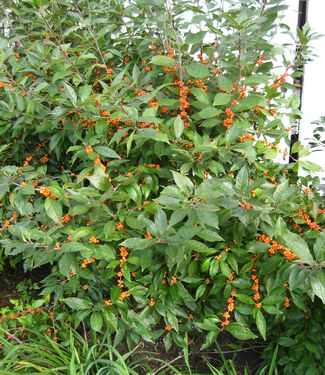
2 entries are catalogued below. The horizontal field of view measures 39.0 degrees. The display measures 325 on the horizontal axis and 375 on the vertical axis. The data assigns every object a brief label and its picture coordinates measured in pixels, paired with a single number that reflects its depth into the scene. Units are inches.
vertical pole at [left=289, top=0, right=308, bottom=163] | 108.5
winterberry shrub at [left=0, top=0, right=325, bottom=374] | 59.4
